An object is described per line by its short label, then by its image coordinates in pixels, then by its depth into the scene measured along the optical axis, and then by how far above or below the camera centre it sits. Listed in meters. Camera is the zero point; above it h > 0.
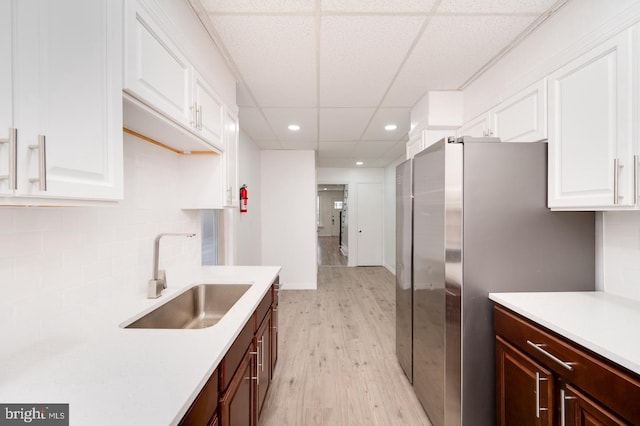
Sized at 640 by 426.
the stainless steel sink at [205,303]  1.66 -0.61
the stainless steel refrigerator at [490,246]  1.52 -0.20
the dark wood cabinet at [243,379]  0.89 -0.74
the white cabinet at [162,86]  1.00 +0.57
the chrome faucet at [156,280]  1.47 -0.40
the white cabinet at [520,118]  1.57 +0.64
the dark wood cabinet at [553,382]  0.90 -0.69
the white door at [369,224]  6.56 -0.31
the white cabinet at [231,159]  1.97 +0.40
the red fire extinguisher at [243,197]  3.22 +0.17
